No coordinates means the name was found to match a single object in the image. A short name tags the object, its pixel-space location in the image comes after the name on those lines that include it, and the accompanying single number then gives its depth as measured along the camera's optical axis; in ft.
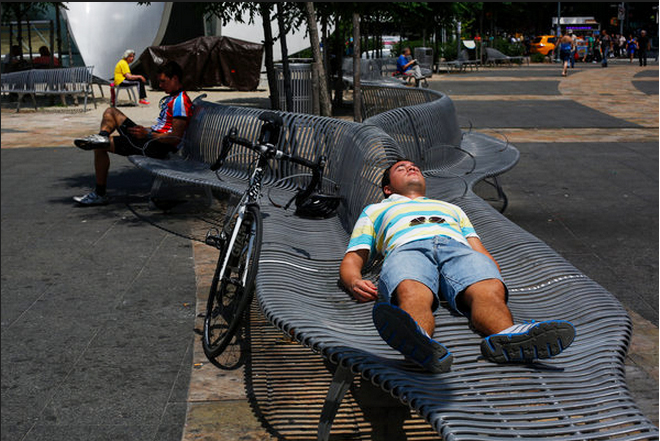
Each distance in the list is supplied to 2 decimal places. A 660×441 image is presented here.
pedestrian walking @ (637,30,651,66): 130.93
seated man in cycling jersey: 27.86
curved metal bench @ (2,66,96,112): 66.74
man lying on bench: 9.91
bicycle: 14.67
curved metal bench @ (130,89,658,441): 9.03
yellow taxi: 184.34
